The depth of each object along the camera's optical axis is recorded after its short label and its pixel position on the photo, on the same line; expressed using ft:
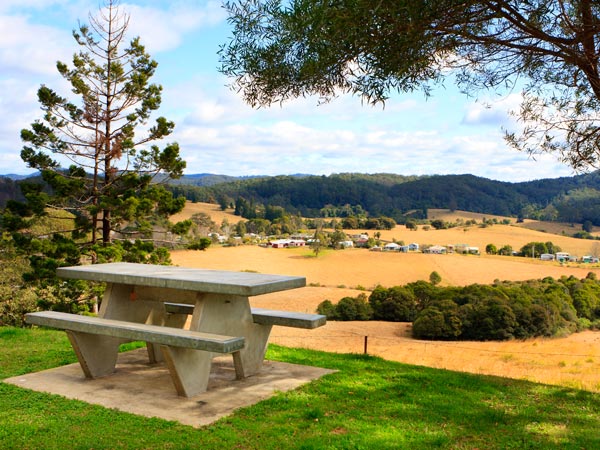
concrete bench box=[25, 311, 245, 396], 14.29
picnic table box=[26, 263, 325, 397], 14.98
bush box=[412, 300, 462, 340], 87.20
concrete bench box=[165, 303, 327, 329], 17.35
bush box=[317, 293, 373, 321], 107.14
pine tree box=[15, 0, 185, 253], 45.70
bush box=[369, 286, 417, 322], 106.52
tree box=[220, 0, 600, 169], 13.14
